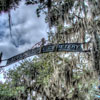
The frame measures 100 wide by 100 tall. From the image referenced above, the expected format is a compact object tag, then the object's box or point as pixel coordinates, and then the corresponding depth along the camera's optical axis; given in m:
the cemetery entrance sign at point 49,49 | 2.54
